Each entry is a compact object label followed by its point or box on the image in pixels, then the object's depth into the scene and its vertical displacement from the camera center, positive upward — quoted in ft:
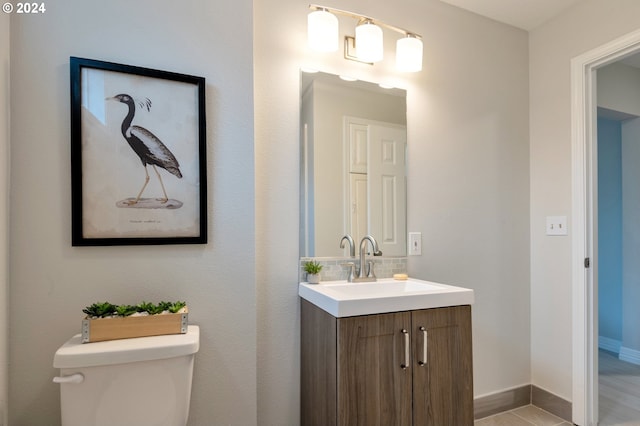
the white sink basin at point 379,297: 3.98 -1.10
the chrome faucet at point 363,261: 5.47 -0.75
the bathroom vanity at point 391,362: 3.95 -1.86
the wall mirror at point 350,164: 5.36 +0.87
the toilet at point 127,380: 3.37 -1.72
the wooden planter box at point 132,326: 3.60 -1.23
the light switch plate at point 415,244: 6.08 -0.52
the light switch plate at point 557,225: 6.52 -0.21
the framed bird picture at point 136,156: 3.95 +0.76
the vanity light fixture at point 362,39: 5.05 +2.83
